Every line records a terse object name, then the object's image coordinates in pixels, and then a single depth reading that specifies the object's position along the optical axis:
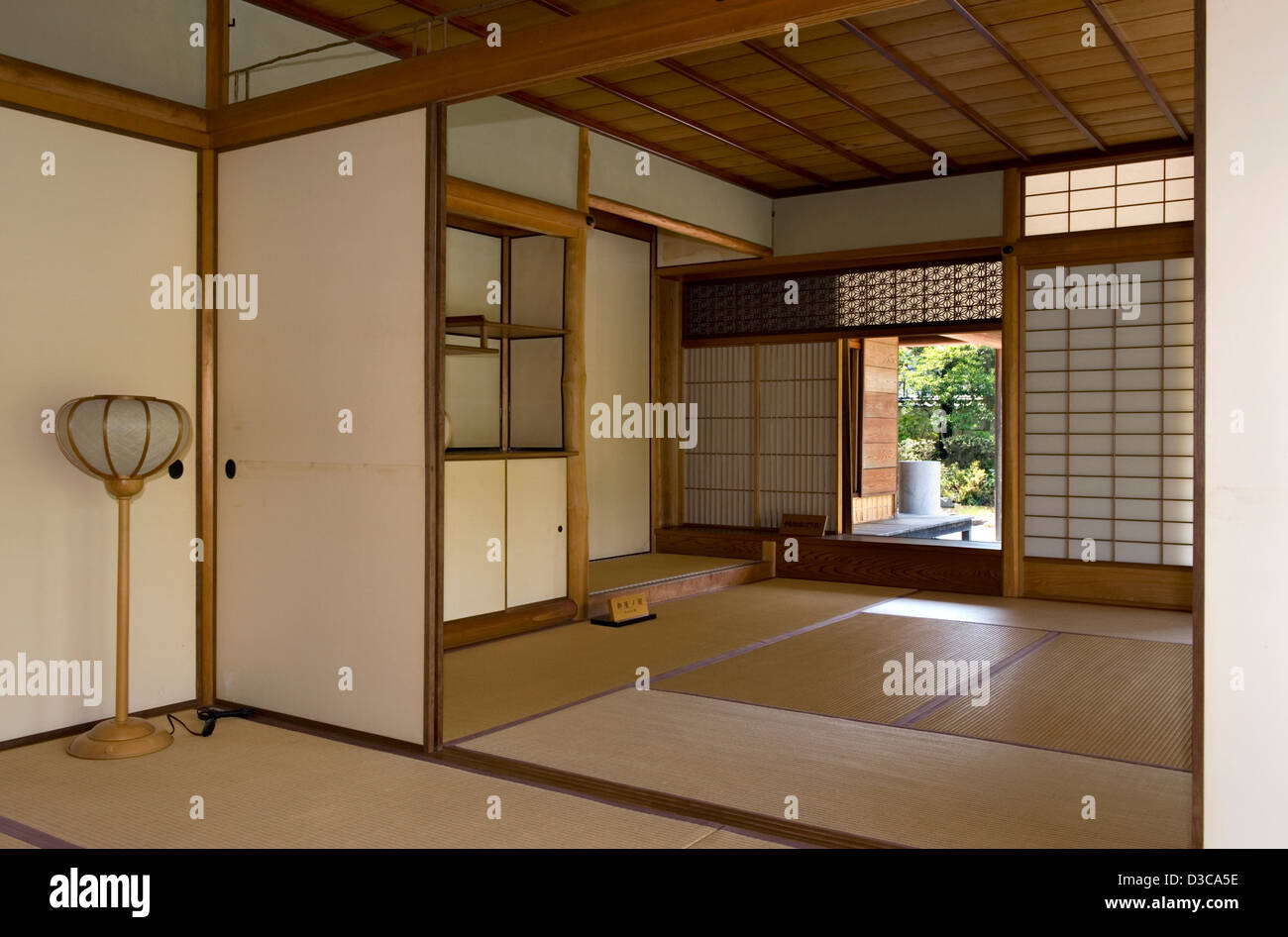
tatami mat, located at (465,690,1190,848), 2.74
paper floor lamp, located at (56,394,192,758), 3.25
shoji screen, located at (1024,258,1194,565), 6.26
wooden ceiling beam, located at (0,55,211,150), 3.35
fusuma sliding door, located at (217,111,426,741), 3.45
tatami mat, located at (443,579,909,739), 4.04
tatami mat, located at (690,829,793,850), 2.61
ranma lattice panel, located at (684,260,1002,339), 7.02
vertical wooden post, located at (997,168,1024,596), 6.64
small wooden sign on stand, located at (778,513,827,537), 7.57
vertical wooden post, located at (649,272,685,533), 8.17
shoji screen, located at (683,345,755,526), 8.09
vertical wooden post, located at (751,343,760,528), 8.02
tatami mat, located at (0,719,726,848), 2.64
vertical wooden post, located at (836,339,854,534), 7.63
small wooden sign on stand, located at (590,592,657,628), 5.66
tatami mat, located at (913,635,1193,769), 3.53
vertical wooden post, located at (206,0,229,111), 3.95
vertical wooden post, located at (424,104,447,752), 3.37
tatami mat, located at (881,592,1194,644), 5.57
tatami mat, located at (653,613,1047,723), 4.05
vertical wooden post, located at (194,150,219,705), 3.91
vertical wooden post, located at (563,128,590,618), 5.66
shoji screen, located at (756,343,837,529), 7.71
